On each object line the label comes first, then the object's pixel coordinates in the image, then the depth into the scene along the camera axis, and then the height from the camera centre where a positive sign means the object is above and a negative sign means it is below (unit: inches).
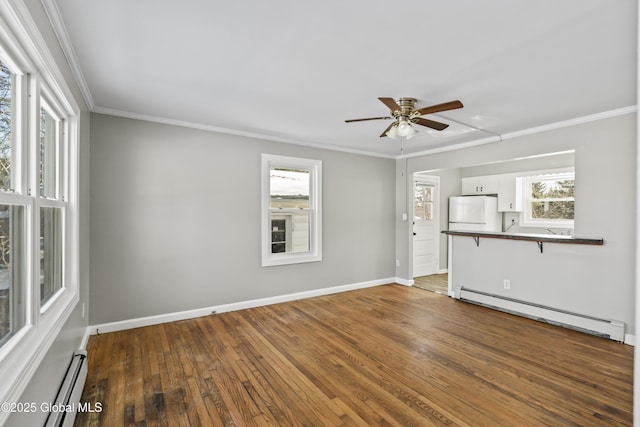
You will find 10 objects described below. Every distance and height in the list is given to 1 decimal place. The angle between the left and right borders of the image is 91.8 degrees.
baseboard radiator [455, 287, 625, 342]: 133.2 -49.8
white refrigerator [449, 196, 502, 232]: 245.4 -0.7
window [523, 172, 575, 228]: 215.9 +9.6
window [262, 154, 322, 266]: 177.9 +1.4
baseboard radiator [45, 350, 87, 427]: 67.5 -44.7
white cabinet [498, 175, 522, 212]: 236.1 +15.4
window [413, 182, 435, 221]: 257.8 +9.5
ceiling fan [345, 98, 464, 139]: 114.6 +35.6
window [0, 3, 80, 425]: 52.3 +1.3
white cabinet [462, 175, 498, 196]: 248.8 +23.6
